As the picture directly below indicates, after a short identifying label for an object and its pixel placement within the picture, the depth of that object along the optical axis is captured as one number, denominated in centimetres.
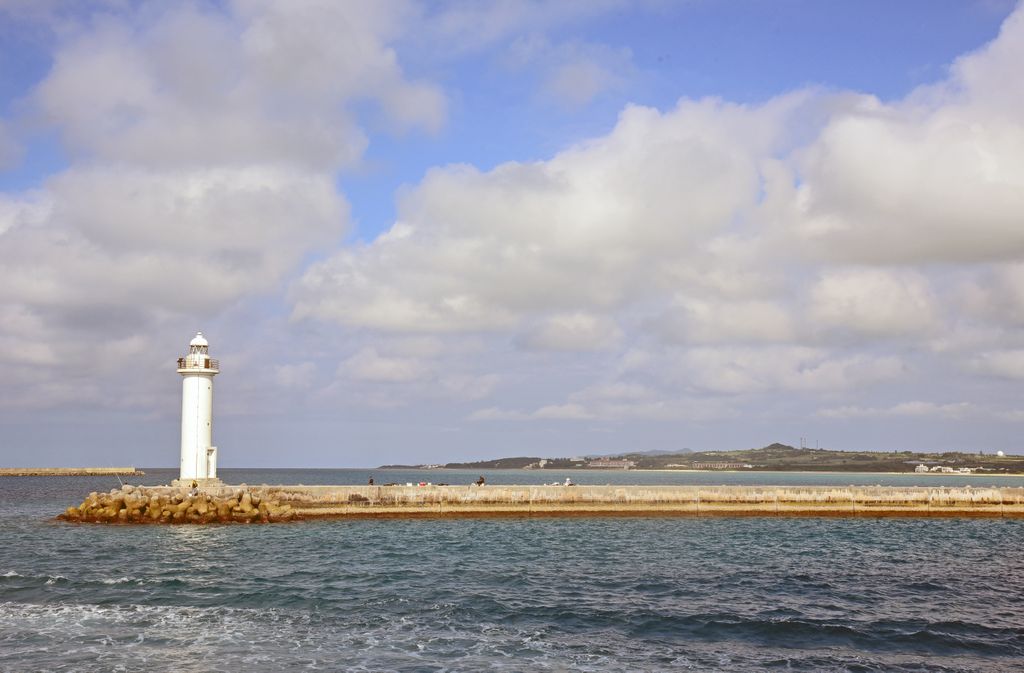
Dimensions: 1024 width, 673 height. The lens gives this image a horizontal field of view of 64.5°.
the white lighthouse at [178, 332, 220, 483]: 5481
